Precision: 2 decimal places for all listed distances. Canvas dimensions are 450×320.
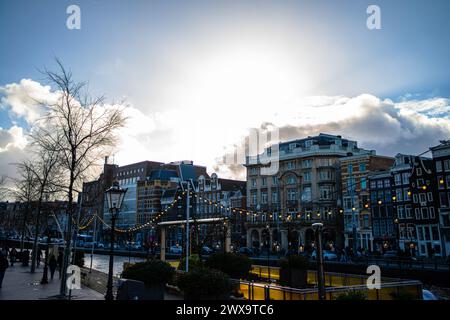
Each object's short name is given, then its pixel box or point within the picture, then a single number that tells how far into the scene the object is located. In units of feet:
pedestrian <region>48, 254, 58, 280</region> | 79.61
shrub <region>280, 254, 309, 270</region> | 68.44
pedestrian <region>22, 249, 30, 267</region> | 119.44
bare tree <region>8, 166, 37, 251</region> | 105.42
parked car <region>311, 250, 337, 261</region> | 153.58
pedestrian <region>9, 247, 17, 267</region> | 120.88
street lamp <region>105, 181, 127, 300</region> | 47.96
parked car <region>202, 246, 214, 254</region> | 197.77
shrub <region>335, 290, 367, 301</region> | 33.83
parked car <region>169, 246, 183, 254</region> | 223.02
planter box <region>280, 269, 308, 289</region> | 67.87
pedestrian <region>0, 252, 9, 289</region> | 60.75
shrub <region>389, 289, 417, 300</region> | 40.19
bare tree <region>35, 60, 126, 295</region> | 57.09
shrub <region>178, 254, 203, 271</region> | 78.05
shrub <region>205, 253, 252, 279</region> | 69.05
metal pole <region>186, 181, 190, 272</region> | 74.28
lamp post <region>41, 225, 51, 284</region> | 73.00
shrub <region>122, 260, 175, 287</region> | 47.73
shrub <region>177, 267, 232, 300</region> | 38.32
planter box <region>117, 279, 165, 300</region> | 39.43
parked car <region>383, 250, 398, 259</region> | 144.67
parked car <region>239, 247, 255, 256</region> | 198.49
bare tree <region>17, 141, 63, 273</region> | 81.30
